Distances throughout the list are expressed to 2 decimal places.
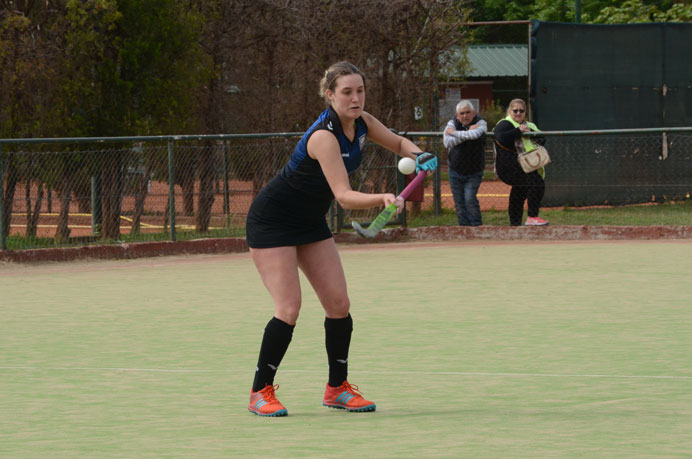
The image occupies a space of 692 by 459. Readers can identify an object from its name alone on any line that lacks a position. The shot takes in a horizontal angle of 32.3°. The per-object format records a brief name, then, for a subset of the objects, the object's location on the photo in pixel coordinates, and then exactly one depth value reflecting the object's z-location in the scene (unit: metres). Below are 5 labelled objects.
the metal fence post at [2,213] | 14.27
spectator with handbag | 16.16
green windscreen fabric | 19.00
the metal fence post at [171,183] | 15.30
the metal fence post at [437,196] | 17.98
